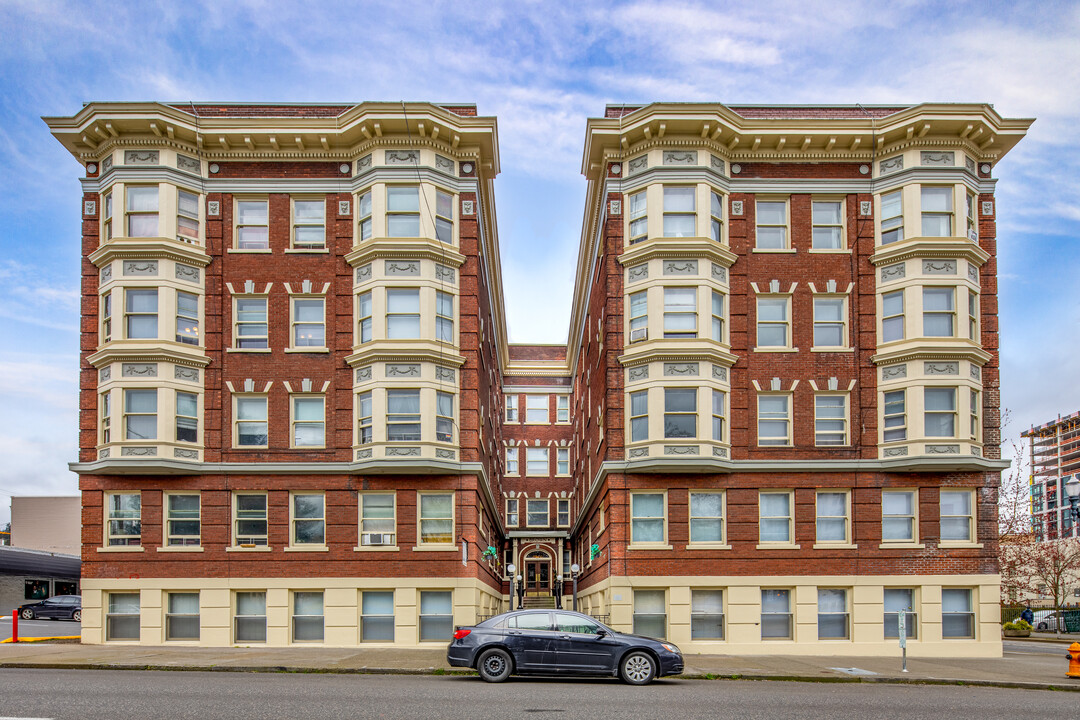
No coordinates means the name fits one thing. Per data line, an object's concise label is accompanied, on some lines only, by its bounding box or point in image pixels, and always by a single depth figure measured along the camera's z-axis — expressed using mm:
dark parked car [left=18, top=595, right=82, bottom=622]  42750
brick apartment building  28469
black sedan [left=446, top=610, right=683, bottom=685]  18453
